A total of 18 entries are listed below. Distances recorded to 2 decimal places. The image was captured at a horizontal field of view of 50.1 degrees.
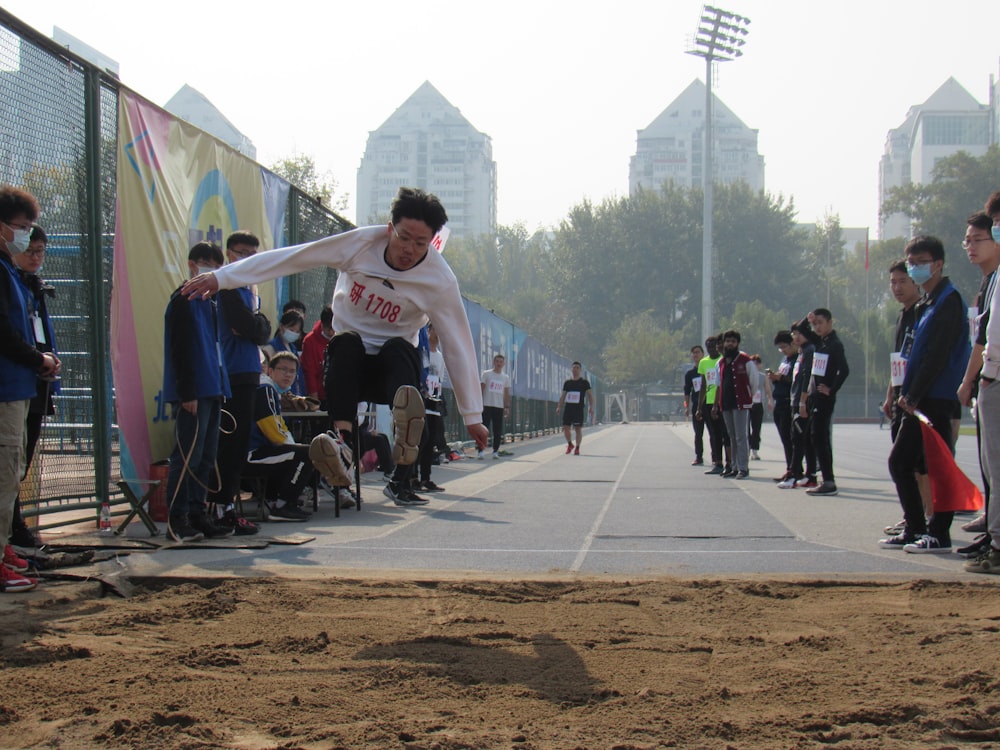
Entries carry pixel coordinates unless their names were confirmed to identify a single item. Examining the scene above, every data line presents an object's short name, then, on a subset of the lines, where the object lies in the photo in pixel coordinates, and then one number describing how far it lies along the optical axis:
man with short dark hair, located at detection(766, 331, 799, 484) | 13.77
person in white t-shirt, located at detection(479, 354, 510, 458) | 18.92
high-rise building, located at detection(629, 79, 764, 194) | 187.12
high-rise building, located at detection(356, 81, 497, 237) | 190.75
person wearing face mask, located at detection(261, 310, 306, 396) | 9.75
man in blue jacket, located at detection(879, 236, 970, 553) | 6.69
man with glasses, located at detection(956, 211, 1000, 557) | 6.10
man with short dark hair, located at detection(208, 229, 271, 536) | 7.42
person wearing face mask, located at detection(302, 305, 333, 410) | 10.06
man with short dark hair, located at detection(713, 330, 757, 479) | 13.71
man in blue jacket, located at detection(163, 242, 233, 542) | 6.80
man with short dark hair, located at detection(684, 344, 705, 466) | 17.50
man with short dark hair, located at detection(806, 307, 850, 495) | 11.07
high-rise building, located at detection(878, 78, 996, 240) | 158.88
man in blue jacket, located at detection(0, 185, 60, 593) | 4.85
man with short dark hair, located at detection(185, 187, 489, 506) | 5.71
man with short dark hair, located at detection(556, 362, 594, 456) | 21.59
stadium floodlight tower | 52.25
